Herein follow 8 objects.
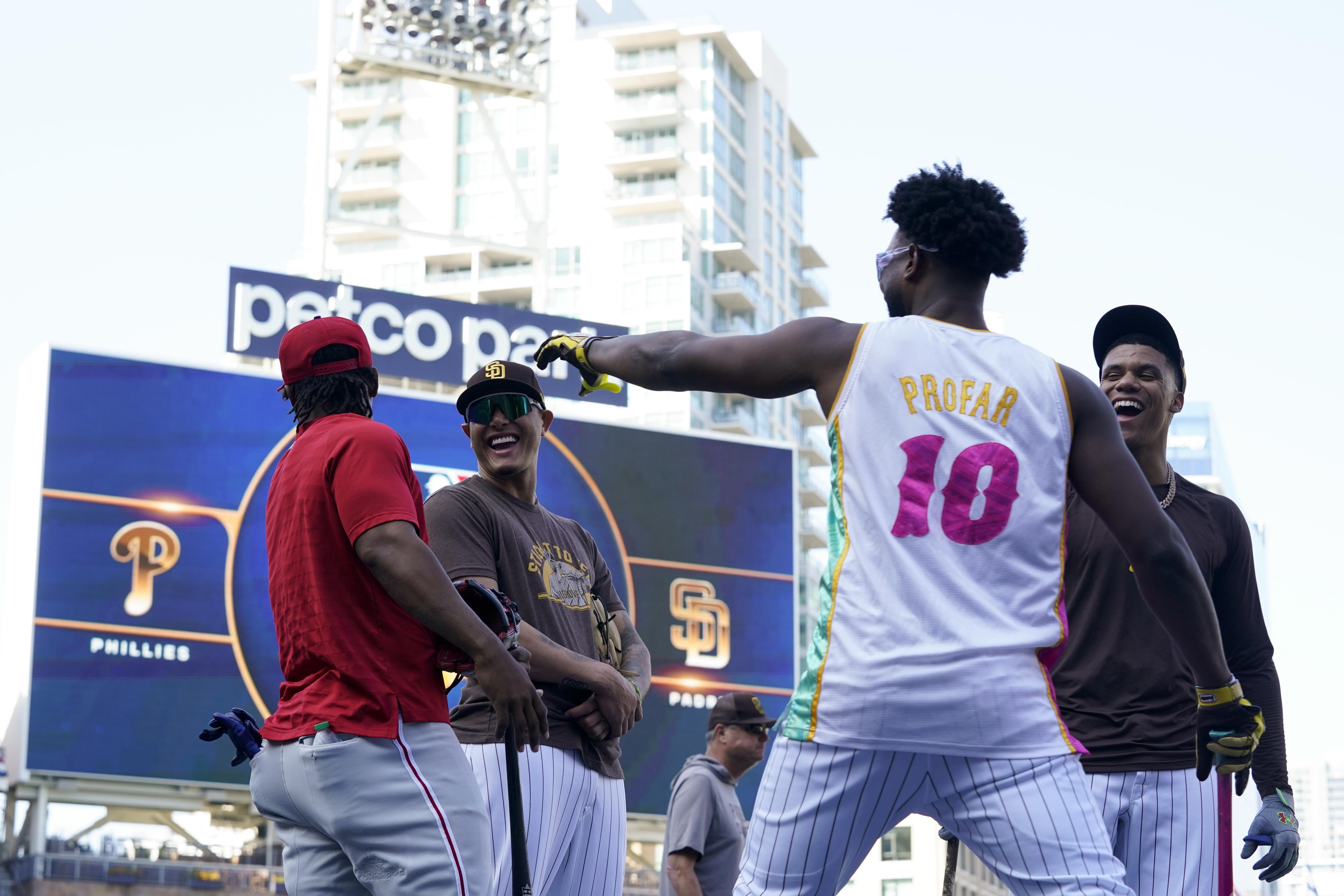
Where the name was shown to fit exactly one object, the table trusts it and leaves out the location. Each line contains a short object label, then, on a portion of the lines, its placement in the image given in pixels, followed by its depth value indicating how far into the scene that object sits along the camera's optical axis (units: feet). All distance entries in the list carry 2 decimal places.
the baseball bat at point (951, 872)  13.93
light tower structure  110.93
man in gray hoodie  24.45
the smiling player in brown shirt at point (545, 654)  16.78
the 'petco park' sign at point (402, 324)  96.48
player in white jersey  11.16
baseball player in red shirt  12.50
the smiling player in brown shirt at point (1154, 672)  15.26
